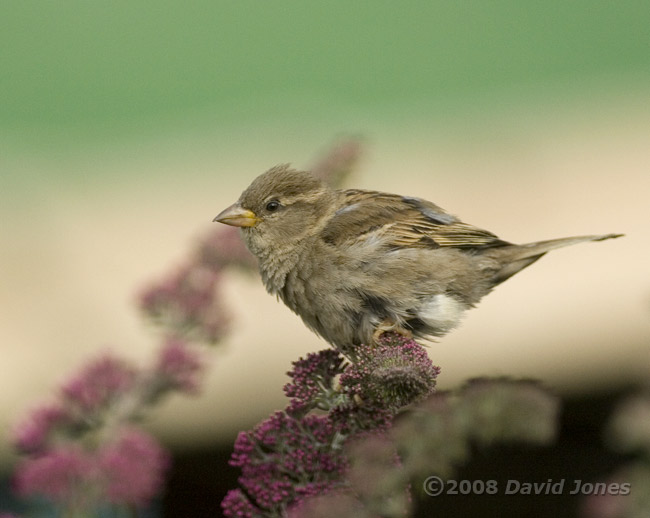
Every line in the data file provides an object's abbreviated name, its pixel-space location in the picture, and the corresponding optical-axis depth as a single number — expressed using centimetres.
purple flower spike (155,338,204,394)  323
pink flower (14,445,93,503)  304
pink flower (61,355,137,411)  323
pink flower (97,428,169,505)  300
